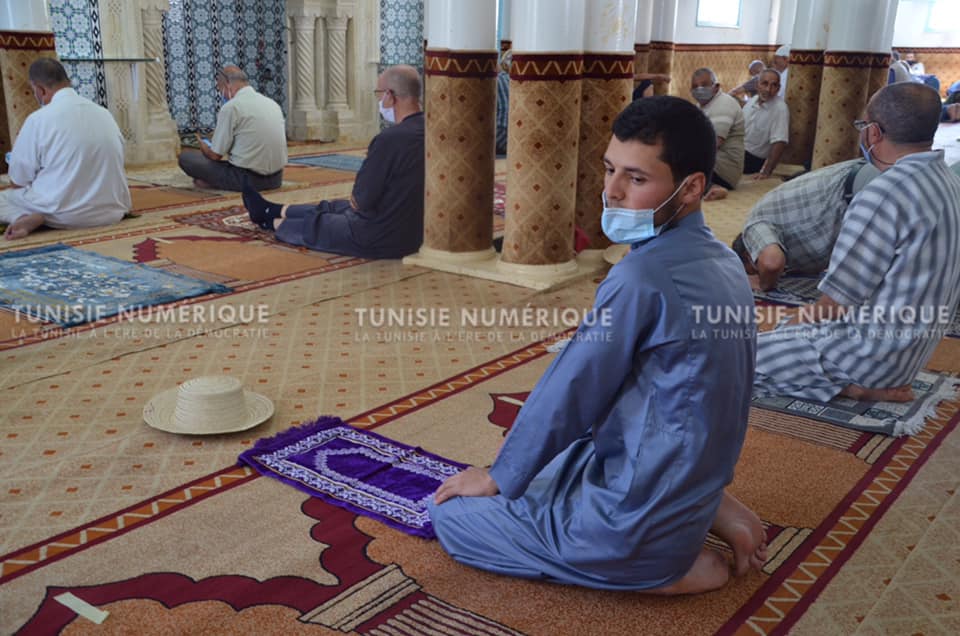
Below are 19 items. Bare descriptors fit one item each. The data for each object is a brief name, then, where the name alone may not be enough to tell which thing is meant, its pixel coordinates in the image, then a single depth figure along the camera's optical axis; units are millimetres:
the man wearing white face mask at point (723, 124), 7137
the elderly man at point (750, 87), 9922
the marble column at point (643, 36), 7716
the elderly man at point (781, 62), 9652
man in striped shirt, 2758
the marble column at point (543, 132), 4125
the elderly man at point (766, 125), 7723
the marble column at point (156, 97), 7707
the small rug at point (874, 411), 2768
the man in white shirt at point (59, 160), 4922
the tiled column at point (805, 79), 8102
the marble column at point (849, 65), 6996
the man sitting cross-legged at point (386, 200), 4609
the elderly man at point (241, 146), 6051
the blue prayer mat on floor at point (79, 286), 3721
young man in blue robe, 1691
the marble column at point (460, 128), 4379
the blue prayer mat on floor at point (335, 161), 7805
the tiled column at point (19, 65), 6184
